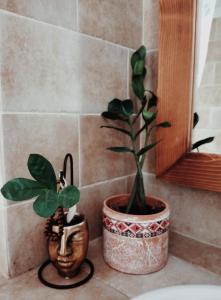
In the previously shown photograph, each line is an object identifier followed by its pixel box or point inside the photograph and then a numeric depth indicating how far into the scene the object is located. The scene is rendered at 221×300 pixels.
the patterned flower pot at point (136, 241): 0.60
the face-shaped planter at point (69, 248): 0.55
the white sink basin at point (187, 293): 0.47
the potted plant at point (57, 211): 0.47
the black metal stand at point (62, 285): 0.56
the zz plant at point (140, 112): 0.67
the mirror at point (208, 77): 0.64
